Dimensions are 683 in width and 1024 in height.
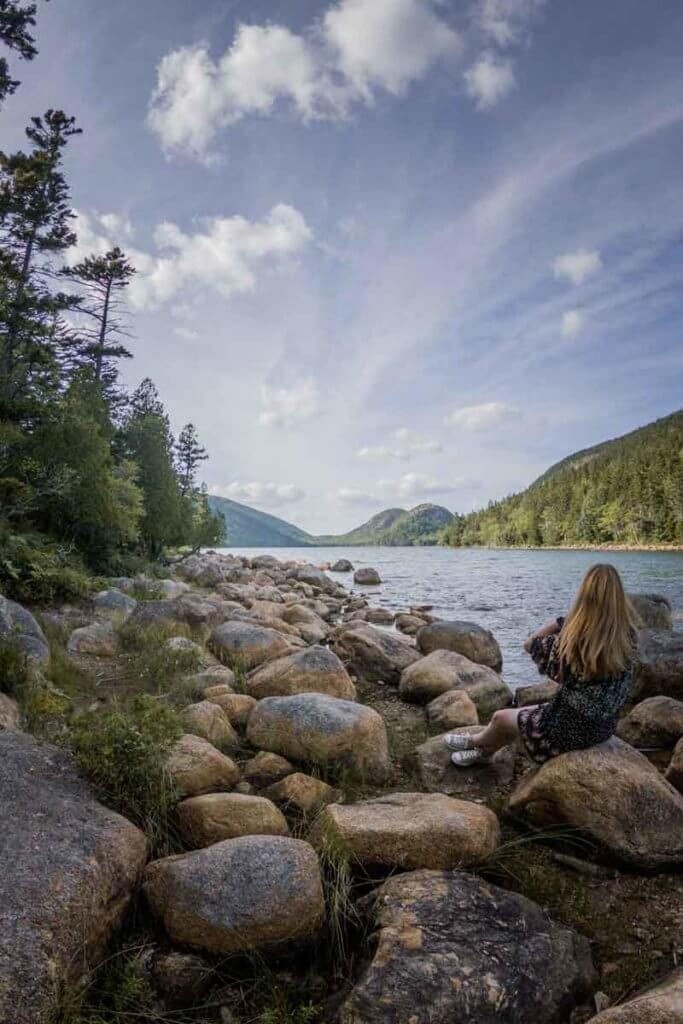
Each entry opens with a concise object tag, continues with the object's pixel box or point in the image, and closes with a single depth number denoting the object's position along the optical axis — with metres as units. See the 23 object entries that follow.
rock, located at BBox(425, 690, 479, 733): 6.53
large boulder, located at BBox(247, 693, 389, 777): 5.04
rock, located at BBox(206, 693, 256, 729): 5.79
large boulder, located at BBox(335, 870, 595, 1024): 2.39
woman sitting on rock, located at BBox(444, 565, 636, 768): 4.08
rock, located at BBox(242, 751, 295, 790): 4.74
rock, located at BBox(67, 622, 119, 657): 8.26
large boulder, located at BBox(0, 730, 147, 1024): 2.28
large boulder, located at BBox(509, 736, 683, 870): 3.63
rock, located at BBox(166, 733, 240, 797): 4.05
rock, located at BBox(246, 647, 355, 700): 6.68
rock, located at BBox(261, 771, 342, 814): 4.25
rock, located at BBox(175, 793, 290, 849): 3.55
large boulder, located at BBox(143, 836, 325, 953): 2.75
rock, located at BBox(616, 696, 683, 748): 5.75
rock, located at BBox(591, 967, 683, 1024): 1.98
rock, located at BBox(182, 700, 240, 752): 5.13
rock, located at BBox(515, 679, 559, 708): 7.11
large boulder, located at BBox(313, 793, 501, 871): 3.38
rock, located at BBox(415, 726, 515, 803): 4.95
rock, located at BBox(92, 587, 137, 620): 11.00
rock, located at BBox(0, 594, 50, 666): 6.09
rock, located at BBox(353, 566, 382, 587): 35.97
